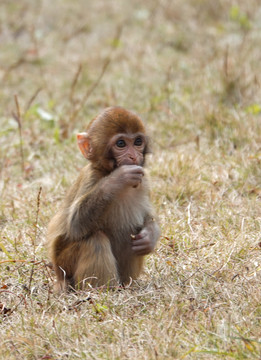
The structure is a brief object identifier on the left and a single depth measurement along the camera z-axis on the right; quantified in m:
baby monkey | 9.25
